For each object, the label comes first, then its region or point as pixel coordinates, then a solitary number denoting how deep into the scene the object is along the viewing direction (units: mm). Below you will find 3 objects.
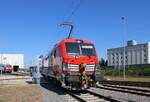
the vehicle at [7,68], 30340
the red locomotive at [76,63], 8662
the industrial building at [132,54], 46343
